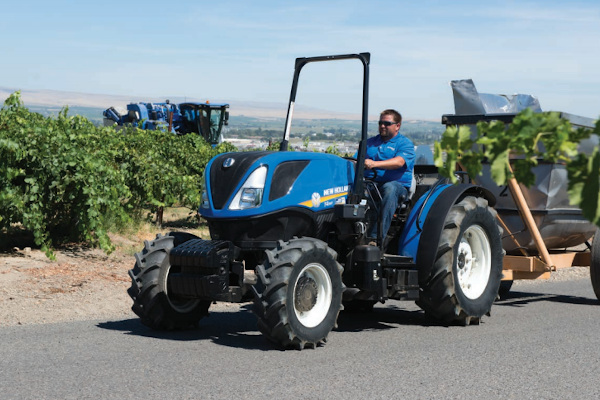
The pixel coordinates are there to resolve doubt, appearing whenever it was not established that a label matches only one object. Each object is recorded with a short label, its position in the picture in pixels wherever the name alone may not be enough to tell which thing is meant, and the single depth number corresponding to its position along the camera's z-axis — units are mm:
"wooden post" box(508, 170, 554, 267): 8797
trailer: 9023
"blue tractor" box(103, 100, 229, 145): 36094
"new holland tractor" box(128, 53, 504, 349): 6473
